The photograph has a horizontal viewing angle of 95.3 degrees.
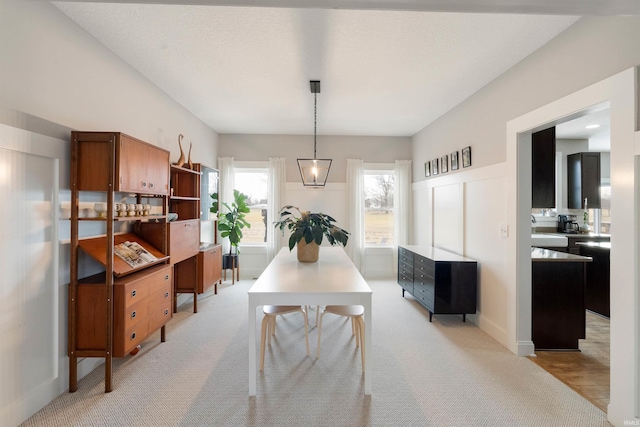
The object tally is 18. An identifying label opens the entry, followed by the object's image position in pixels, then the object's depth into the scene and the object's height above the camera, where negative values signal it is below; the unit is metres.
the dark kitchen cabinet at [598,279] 3.60 -0.79
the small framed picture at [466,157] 3.68 +0.75
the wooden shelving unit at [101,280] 2.18 -0.53
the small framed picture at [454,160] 4.00 +0.76
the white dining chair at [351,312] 2.41 -0.83
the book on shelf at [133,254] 2.47 -0.36
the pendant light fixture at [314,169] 3.33 +0.54
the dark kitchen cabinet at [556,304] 2.80 -0.86
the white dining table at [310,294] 1.98 -0.54
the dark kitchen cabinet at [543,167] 2.94 +0.49
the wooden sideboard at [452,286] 3.44 -0.83
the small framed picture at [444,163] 4.29 +0.78
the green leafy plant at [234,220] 5.02 -0.10
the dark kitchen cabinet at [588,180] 4.95 +0.62
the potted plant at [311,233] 2.67 -0.17
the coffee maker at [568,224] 4.91 -0.14
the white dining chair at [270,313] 2.39 -0.85
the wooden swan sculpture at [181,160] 3.68 +0.68
